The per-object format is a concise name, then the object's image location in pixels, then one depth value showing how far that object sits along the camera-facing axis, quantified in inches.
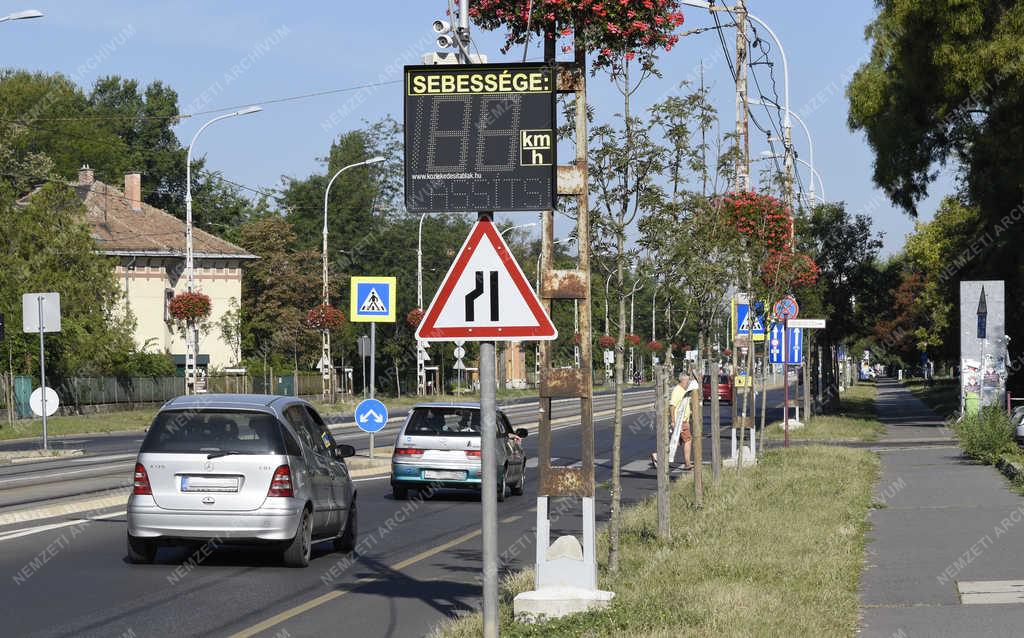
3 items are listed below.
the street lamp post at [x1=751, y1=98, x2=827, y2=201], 1978.0
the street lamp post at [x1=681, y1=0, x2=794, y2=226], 1280.5
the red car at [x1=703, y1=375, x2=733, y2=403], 2796.3
